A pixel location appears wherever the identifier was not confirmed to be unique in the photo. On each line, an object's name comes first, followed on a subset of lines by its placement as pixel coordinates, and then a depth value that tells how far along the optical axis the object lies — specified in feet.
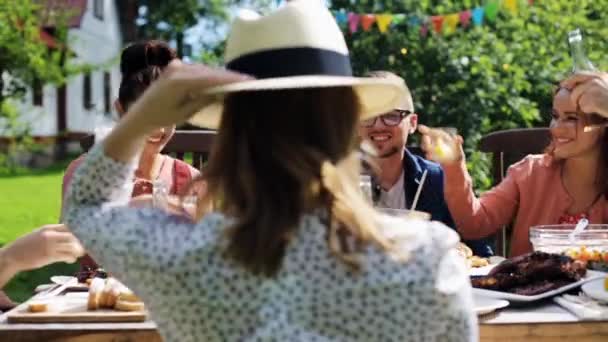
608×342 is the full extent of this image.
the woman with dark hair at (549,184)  10.84
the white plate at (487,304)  7.03
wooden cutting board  7.07
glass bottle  10.57
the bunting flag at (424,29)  22.16
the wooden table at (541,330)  6.97
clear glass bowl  9.03
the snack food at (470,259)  9.39
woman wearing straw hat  4.82
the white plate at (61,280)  8.73
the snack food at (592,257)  8.70
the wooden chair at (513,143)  13.51
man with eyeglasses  12.00
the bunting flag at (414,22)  22.43
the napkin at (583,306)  7.07
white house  92.84
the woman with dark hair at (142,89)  10.98
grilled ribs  7.91
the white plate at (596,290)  7.41
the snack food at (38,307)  7.23
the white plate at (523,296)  7.53
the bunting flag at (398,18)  21.89
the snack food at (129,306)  7.13
